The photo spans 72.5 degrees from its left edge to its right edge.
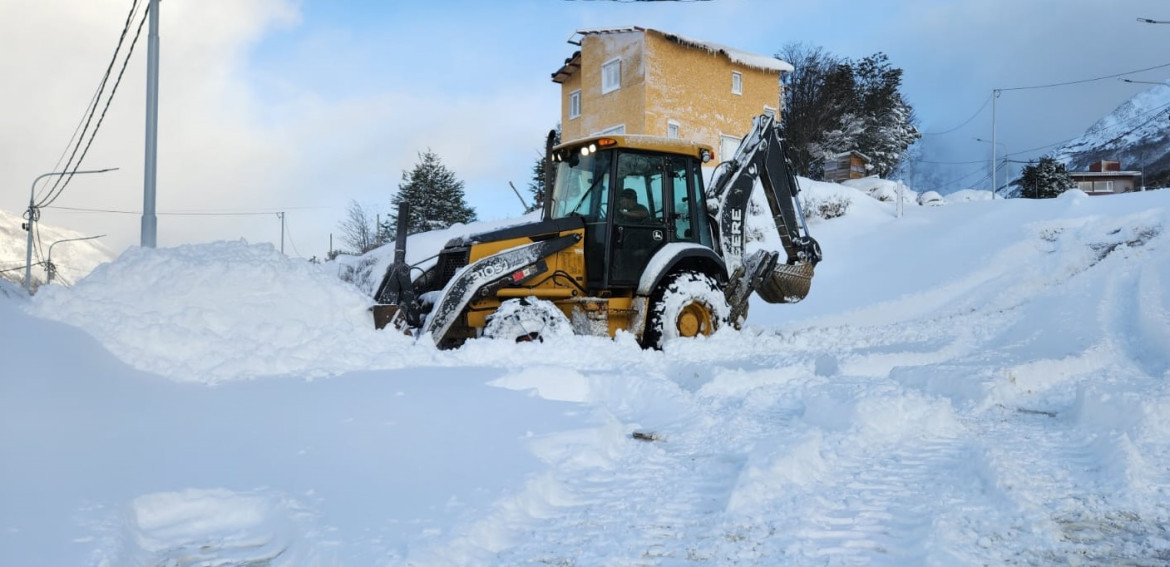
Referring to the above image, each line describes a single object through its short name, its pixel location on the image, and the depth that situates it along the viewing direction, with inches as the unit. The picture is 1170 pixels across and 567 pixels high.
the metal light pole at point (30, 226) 1037.8
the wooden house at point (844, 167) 1430.9
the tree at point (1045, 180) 1494.8
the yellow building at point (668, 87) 1038.4
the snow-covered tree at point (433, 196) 1353.3
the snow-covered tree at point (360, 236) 1663.4
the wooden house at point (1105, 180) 2347.4
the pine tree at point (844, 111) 1477.6
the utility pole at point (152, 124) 416.2
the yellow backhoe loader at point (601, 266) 291.9
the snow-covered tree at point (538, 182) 1238.9
